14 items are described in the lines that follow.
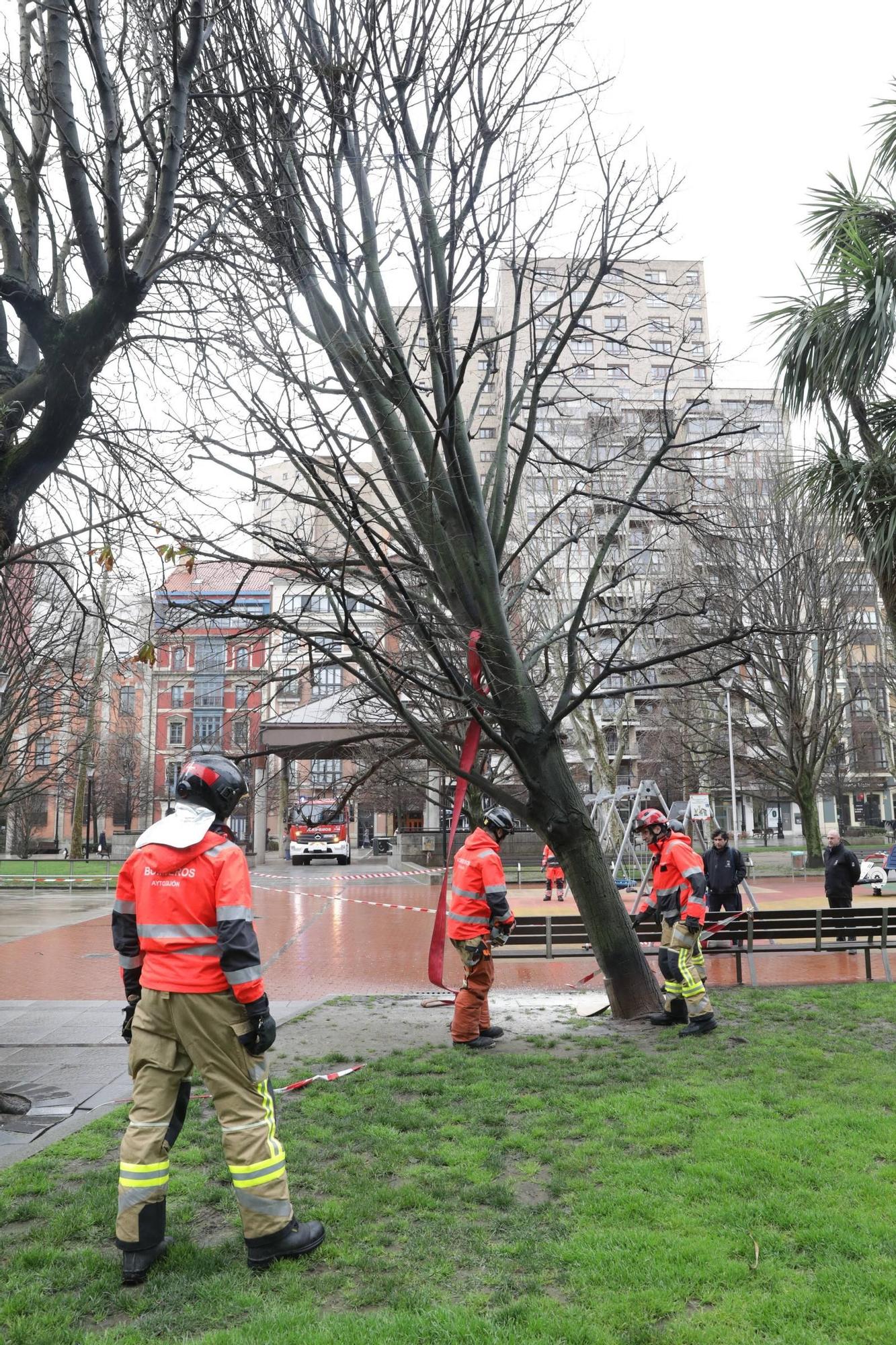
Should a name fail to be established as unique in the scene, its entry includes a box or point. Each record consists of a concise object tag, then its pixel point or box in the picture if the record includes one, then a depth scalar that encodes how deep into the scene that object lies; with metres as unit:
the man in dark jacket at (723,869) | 12.45
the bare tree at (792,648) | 20.91
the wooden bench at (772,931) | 10.40
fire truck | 41.09
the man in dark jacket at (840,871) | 13.17
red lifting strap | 6.48
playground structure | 18.42
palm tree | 8.66
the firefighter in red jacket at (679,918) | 7.45
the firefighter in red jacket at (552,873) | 20.98
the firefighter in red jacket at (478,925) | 7.29
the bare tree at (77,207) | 5.07
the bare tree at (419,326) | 6.17
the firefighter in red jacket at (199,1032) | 3.59
